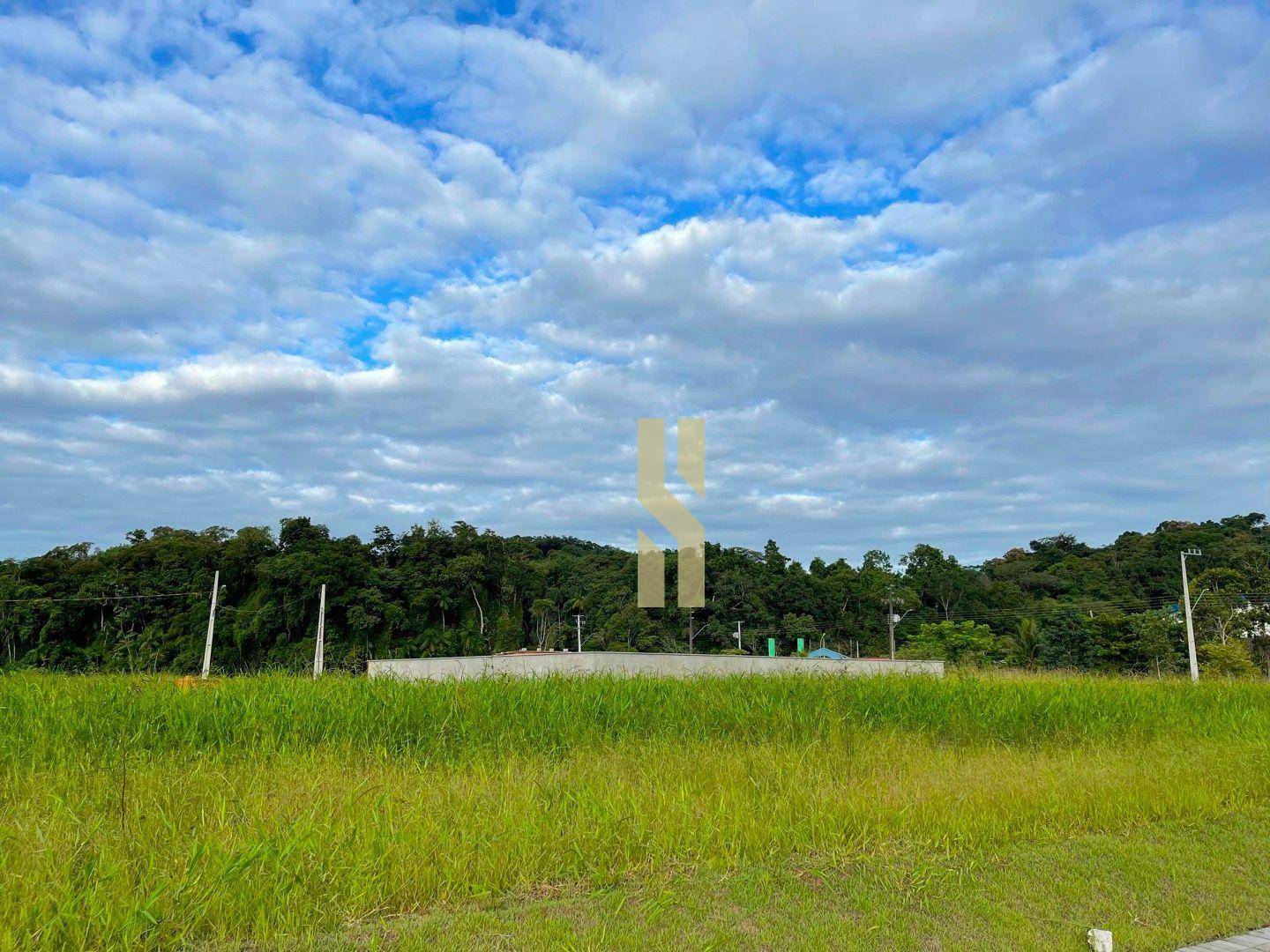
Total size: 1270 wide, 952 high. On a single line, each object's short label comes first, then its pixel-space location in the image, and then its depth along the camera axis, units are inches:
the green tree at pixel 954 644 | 1797.5
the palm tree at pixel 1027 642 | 1814.1
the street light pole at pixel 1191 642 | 1157.7
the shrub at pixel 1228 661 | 1425.9
